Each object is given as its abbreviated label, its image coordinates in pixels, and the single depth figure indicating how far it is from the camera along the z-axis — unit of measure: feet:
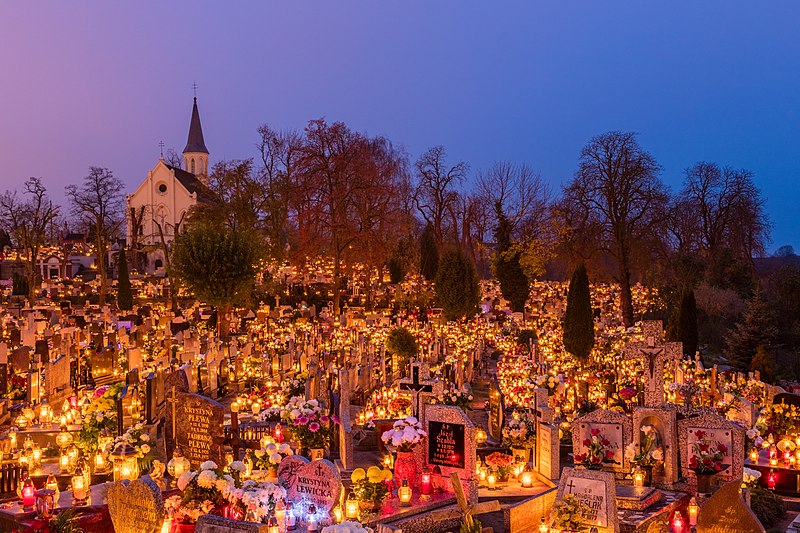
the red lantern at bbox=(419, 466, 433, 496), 33.60
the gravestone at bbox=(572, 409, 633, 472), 37.37
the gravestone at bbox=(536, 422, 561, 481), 37.01
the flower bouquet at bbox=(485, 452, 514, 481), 38.22
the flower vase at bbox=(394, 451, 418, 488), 34.19
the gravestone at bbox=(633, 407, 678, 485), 36.55
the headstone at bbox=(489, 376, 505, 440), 46.95
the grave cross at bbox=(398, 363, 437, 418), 38.99
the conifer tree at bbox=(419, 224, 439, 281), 145.48
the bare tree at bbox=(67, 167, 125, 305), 168.70
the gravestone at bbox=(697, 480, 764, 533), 28.53
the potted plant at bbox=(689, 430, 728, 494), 35.34
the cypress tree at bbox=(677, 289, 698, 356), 79.46
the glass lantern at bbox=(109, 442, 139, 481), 34.27
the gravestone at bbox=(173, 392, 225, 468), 35.60
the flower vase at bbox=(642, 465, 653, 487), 36.01
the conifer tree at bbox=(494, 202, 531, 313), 121.60
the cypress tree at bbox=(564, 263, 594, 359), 70.90
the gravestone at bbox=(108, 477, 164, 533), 26.14
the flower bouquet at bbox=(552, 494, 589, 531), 27.25
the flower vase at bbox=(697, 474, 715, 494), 35.27
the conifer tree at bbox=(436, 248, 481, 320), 101.60
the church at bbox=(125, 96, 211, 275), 241.96
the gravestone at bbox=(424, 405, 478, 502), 33.86
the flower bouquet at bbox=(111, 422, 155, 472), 35.09
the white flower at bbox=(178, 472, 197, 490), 27.02
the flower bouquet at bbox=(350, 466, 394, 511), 30.76
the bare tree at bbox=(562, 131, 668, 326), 105.70
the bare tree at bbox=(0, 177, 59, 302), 145.79
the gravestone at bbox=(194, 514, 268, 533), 22.48
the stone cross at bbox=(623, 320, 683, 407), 39.55
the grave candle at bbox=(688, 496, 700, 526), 31.99
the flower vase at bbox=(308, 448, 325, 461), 37.99
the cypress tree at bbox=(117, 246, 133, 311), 121.49
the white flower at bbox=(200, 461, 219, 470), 27.35
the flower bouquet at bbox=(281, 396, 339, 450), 38.37
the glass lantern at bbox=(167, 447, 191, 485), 33.50
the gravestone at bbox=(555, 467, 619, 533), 27.91
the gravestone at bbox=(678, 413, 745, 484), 35.81
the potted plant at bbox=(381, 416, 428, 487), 33.88
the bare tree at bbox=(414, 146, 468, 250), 147.33
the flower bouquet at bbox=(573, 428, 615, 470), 36.88
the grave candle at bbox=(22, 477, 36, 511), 30.83
